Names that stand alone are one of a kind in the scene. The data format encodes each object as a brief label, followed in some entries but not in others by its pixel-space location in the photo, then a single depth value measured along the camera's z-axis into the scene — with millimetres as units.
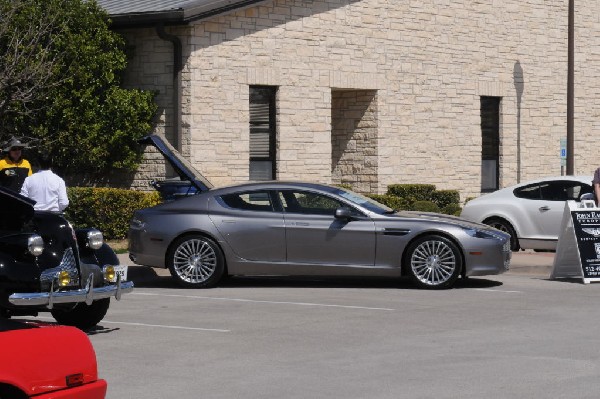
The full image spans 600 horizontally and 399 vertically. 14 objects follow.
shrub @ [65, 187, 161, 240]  21812
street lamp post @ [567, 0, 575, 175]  28156
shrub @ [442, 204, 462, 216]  26172
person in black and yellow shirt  15945
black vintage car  11141
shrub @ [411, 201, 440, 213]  24969
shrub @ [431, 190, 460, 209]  26984
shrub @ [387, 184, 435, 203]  26328
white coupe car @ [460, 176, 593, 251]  20781
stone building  23656
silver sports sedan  16219
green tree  22203
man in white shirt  15500
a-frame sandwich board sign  17142
